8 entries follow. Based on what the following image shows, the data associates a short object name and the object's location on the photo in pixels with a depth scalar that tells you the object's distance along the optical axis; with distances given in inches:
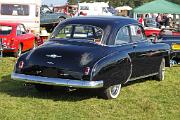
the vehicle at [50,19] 1198.9
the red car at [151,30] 907.7
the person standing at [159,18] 1342.9
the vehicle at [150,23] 1043.0
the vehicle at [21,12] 899.4
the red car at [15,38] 605.9
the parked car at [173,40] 537.3
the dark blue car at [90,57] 319.0
